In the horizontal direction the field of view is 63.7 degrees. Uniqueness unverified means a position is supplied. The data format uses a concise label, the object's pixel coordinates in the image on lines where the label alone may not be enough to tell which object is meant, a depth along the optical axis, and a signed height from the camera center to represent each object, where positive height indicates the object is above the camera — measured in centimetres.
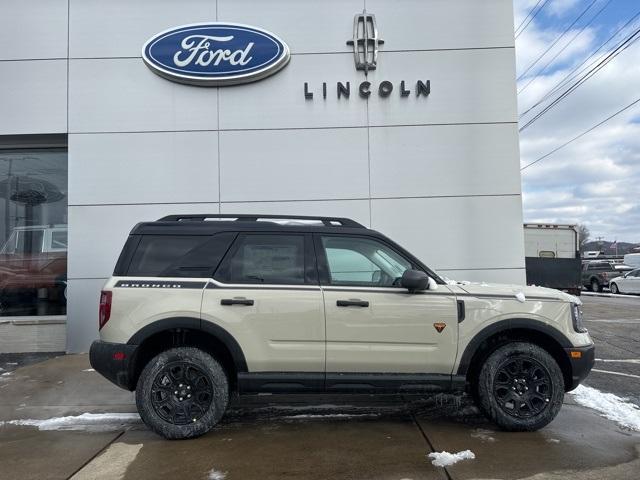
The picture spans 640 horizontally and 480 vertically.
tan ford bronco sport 477 -66
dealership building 937 +278
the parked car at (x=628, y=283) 2560 -108
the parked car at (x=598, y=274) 2892 -69
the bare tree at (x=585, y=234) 9389 +545
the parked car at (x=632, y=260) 3781 +10
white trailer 1694 +23
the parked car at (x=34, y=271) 996 +1
